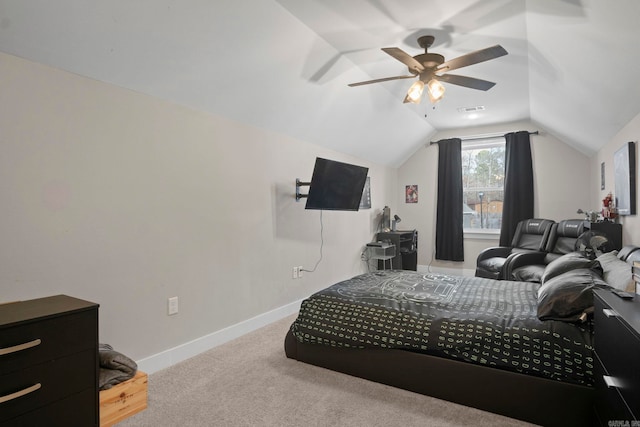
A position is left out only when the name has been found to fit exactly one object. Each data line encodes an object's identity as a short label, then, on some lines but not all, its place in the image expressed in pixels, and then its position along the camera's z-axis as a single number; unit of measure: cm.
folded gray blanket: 187
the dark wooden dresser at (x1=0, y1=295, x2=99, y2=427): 141
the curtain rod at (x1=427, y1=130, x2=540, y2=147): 546
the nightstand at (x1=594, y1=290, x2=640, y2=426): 113
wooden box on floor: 181
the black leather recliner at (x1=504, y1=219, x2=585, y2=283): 385
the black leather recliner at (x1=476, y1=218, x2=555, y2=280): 433
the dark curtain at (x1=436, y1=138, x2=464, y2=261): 571
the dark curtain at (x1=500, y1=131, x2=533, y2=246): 519
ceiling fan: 228
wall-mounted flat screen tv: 356
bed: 176
